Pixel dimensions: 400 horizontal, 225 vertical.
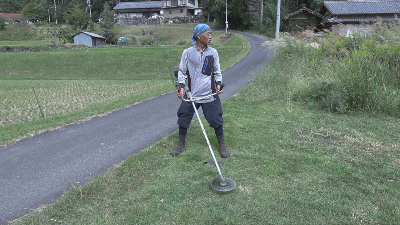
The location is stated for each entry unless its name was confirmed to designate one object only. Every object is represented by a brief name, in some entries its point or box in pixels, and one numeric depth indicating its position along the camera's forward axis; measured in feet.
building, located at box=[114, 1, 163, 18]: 219.00
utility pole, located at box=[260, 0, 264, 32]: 158.00
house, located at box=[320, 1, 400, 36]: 93.45
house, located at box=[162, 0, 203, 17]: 212.41
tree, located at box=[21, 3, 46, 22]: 206.49
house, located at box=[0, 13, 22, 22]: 220.80
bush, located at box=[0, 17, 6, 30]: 179.63
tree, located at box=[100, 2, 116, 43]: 155.74
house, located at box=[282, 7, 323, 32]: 108.90
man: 14.57
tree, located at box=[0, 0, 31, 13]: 256.19
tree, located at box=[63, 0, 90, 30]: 192.44
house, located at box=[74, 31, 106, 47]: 145.69
